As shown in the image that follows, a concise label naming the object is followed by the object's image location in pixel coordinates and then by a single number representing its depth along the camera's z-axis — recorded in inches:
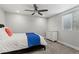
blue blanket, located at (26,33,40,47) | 62.9
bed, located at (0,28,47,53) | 52.1
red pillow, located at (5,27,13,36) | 53.2
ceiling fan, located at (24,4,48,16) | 56.2
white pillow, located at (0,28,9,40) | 51.7
